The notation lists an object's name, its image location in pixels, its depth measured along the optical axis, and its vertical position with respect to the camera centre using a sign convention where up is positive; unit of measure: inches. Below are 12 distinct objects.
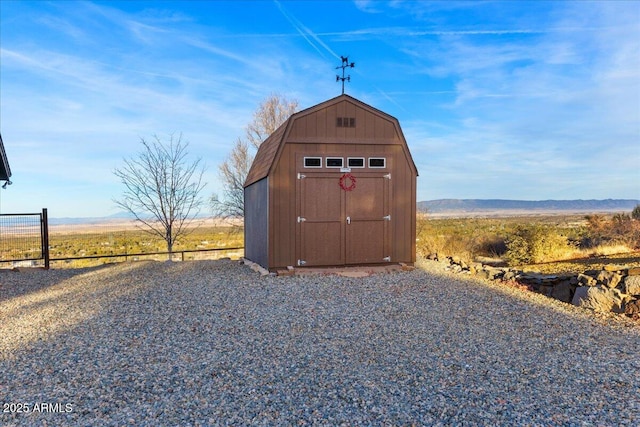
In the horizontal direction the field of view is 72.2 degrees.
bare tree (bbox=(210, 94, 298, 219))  816.3 +111.2
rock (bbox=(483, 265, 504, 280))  434.9 -61.5
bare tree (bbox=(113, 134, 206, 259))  688.4 +22.4
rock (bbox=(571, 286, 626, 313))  330.6 -67.3
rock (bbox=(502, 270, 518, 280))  429.9 -63.0
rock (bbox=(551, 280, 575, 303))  403.5 -74.6
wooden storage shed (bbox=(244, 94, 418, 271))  416.2 +22.5
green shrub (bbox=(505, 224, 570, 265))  641.0 -51.2
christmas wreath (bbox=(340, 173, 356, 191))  424.5 +31.6
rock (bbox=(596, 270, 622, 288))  369.7 -57.6
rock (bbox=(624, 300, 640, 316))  322.7 -72.6
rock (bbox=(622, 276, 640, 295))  352.2 -60.1
